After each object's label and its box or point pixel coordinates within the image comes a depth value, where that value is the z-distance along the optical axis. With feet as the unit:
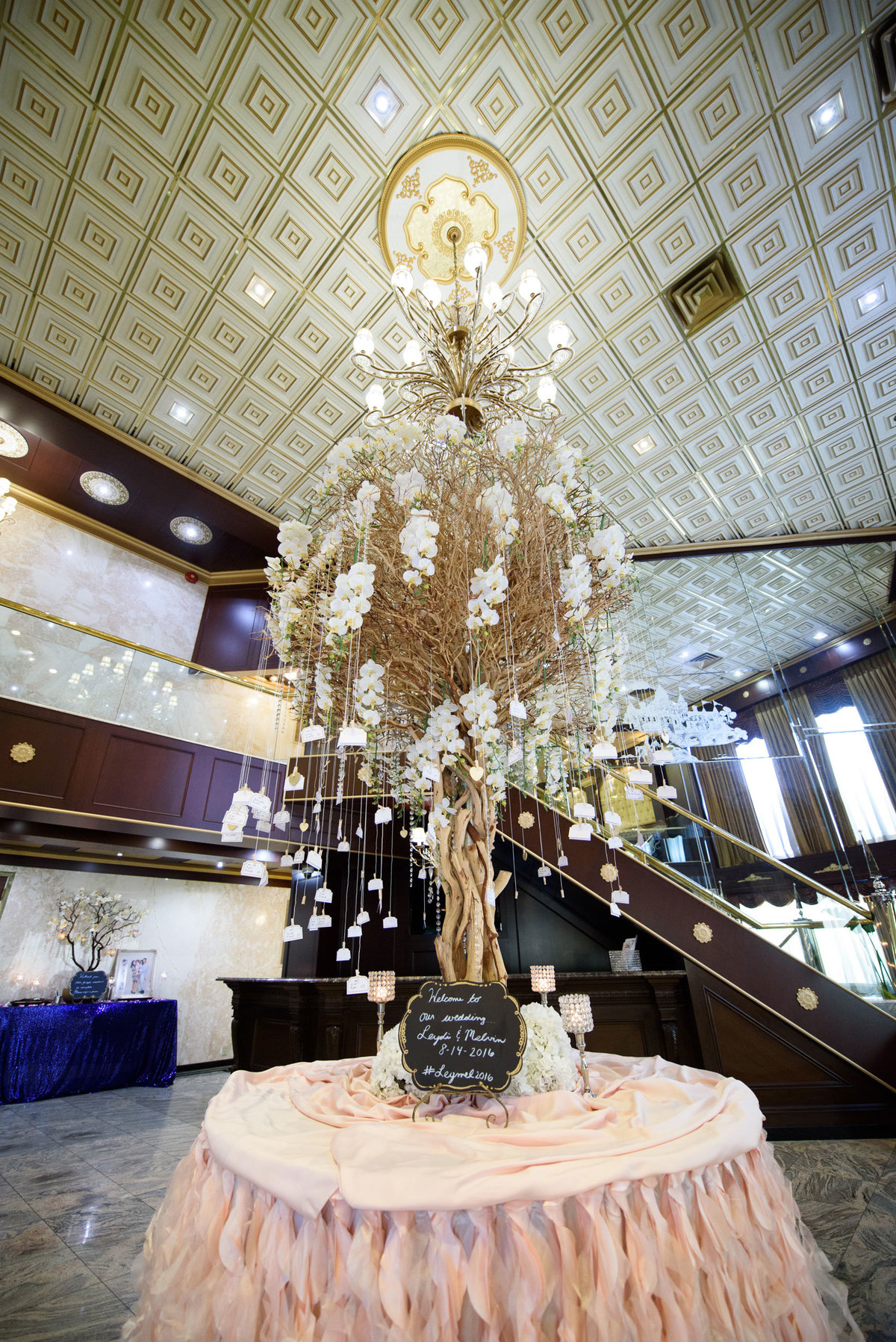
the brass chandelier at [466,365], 8.96
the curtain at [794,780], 17.79
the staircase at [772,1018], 12.48
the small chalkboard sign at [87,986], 25.76
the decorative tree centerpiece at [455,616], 5.94
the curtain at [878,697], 19.03
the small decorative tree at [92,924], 27.32
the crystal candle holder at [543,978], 6.98
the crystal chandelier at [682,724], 19.03
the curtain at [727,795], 17.33
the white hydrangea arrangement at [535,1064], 5.38
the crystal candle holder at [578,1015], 6.15
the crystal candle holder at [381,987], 7.25
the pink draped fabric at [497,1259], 3.67
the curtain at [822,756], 17.78
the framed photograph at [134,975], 28.17
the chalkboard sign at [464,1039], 5.04
